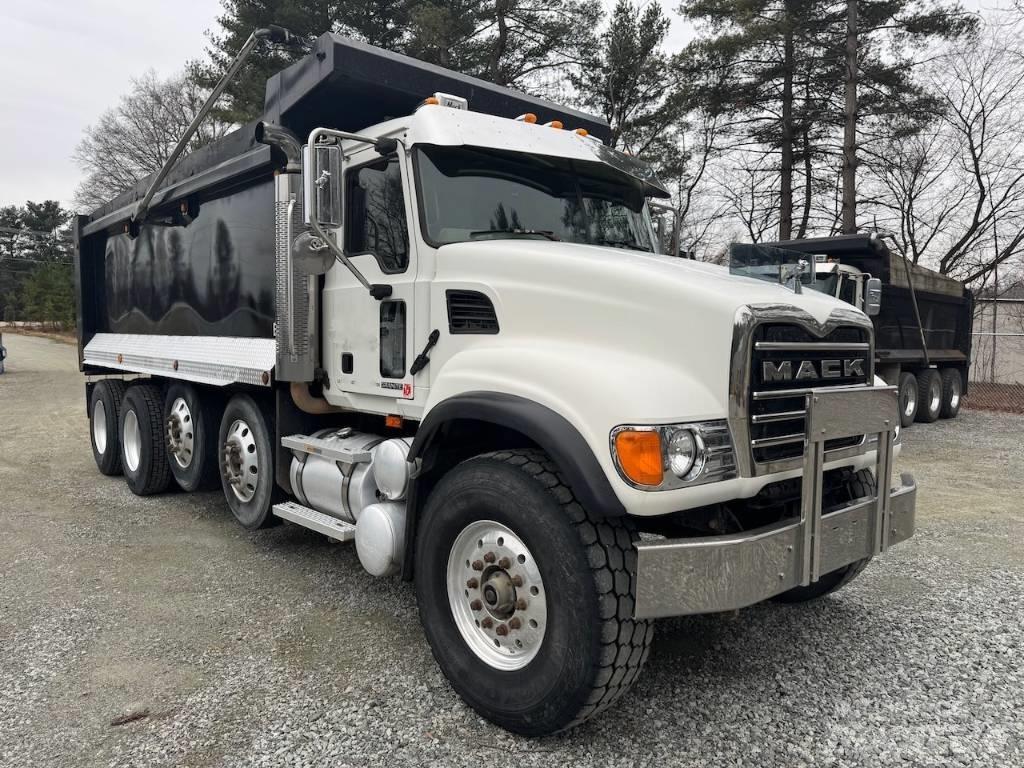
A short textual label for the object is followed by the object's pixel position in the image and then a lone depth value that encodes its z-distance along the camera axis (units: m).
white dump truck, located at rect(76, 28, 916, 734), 2.74
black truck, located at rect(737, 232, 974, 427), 11.41
